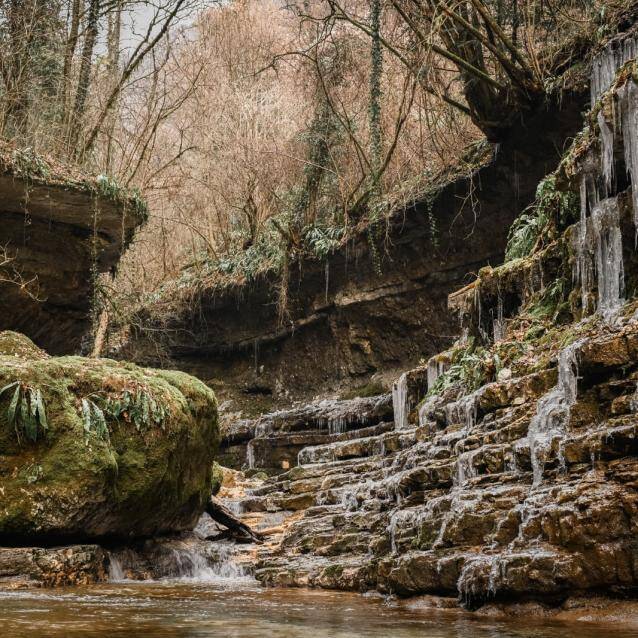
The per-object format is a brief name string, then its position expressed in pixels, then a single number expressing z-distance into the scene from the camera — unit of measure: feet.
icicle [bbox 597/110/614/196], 32.96
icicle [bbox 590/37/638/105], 40.42
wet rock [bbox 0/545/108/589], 22.95
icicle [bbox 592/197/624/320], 32.04
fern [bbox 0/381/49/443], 24.49
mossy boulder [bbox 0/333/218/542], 24.50
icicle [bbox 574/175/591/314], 33.68
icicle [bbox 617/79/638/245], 31.50
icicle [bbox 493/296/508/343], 41.34
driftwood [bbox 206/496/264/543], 33.37
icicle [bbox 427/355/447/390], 47.01
